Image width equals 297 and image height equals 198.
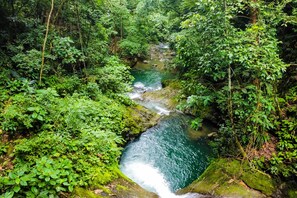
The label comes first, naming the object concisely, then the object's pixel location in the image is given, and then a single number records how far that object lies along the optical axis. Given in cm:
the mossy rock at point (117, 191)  488
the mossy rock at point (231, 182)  655
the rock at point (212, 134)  1106
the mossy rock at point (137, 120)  1024
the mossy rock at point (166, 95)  1480
